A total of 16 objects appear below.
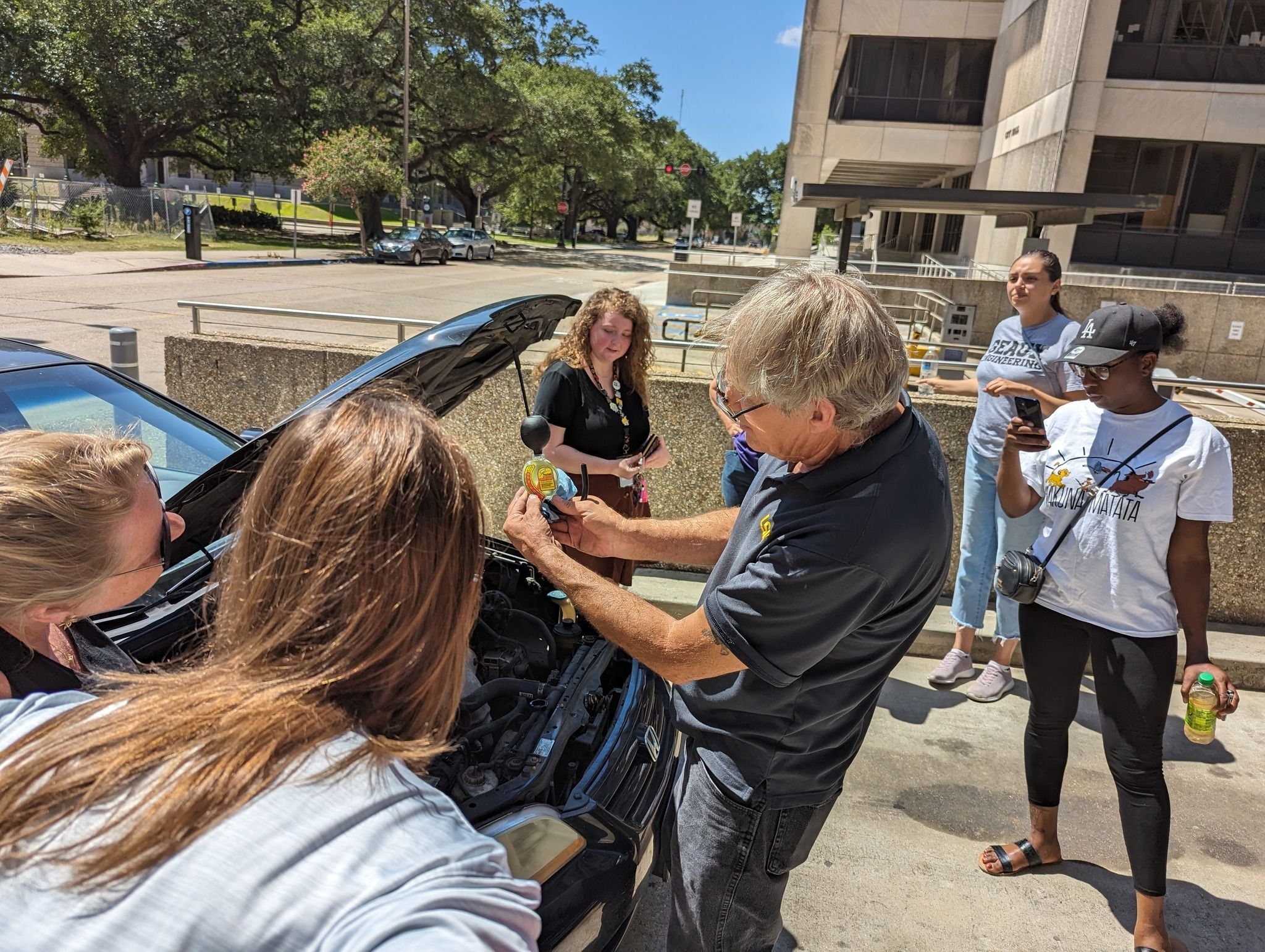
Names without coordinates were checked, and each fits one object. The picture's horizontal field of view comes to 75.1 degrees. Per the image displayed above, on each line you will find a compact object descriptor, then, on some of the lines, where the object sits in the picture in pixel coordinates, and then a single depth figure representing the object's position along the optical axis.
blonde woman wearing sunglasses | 1.36
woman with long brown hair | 0.78
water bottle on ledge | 5.09
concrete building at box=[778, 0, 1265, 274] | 21.06
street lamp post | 30.46
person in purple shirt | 3.73
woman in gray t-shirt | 4.03
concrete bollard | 6.14
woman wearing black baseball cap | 2.62
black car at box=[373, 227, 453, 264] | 29.91
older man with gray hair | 1.61
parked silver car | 34.97
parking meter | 24.08
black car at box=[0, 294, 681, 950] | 2.02
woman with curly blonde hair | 3.68
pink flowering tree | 30.67
